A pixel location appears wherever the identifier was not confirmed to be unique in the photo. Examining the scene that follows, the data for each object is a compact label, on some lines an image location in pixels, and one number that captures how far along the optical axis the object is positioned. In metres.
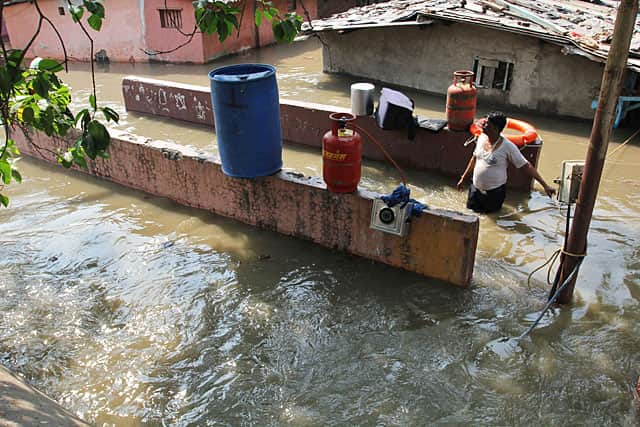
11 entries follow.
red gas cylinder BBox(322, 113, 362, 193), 5.46
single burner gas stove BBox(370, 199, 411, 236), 5.44
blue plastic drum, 5.62
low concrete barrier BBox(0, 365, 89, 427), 3.16
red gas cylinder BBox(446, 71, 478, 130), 7.61
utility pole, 3.93
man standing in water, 6.23
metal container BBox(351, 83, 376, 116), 8.48
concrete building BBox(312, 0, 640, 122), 10.14
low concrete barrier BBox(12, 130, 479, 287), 5.40
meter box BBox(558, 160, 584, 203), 5.05
